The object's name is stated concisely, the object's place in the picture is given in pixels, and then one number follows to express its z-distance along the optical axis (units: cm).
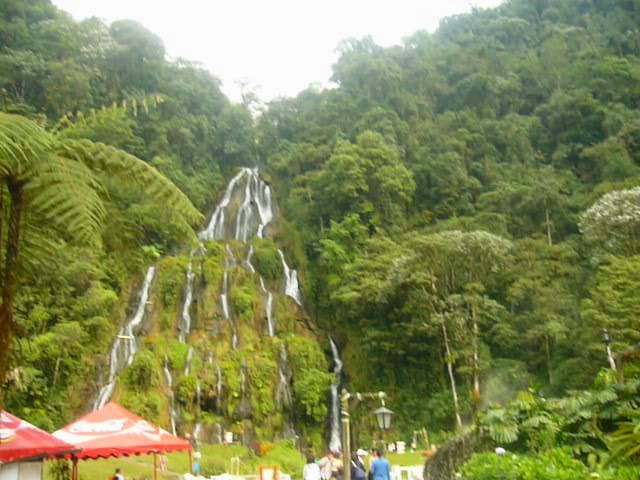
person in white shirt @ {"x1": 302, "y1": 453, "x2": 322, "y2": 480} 1027
